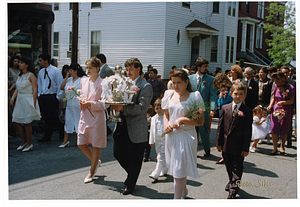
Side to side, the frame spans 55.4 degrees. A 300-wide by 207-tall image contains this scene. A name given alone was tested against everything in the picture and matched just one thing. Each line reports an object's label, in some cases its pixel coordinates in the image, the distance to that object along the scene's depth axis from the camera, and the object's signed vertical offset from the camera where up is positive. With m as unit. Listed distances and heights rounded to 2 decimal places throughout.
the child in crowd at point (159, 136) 5.43 -1.20
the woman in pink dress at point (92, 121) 5.11 -0.87
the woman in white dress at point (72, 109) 7.24 -0.98
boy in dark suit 4.52 -0.94
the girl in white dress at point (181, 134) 4.02 -0.85
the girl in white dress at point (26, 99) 6.99 -0.71
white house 19.41 +3.11
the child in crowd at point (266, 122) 8.05 -1.26
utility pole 10.27 +1.37
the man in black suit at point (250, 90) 7.23 -0.31
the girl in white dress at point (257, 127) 7.53 -1.33
